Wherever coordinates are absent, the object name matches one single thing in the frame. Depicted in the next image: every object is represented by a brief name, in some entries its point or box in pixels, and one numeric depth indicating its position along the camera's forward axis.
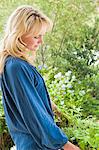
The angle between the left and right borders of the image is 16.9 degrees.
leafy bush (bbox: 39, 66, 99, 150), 2.80
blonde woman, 1.65
